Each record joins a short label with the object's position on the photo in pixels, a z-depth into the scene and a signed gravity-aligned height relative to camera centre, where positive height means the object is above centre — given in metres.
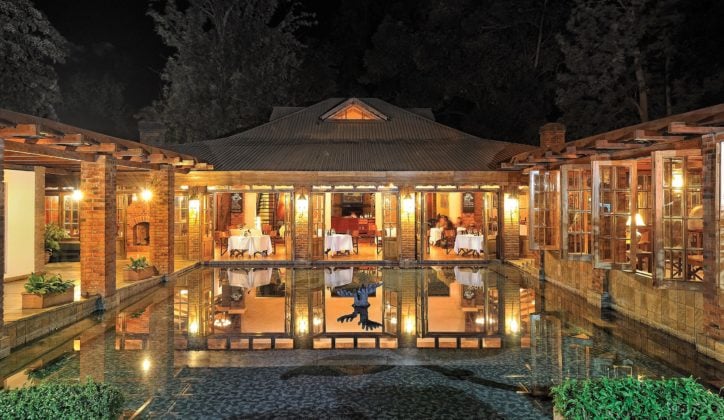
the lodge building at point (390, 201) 8.57 +0.50
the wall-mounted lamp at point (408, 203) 18.34 +0.48
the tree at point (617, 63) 28.12 +7.52
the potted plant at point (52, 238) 16.28 -0.45
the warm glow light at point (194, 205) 18.50 +0.49
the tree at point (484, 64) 35.78 +9.82
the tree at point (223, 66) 36.38 +9.85
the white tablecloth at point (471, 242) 19.06 -0.74
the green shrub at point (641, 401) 4.02 -1.25
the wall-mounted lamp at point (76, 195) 18.56 +0.84
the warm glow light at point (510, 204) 18.56 +0.46
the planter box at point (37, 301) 9.58 -1.27
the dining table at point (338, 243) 19.56 -0.75
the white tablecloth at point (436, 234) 22.83 -0.56
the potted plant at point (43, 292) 9.59 -1.15
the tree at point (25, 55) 23.31 +6.75
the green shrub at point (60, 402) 4.07 -1.25
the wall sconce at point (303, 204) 18.56 +0.47
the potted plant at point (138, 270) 13.45 -1.13
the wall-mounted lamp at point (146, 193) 17.45 +0.82
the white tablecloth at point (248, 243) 19.02 -0.73
